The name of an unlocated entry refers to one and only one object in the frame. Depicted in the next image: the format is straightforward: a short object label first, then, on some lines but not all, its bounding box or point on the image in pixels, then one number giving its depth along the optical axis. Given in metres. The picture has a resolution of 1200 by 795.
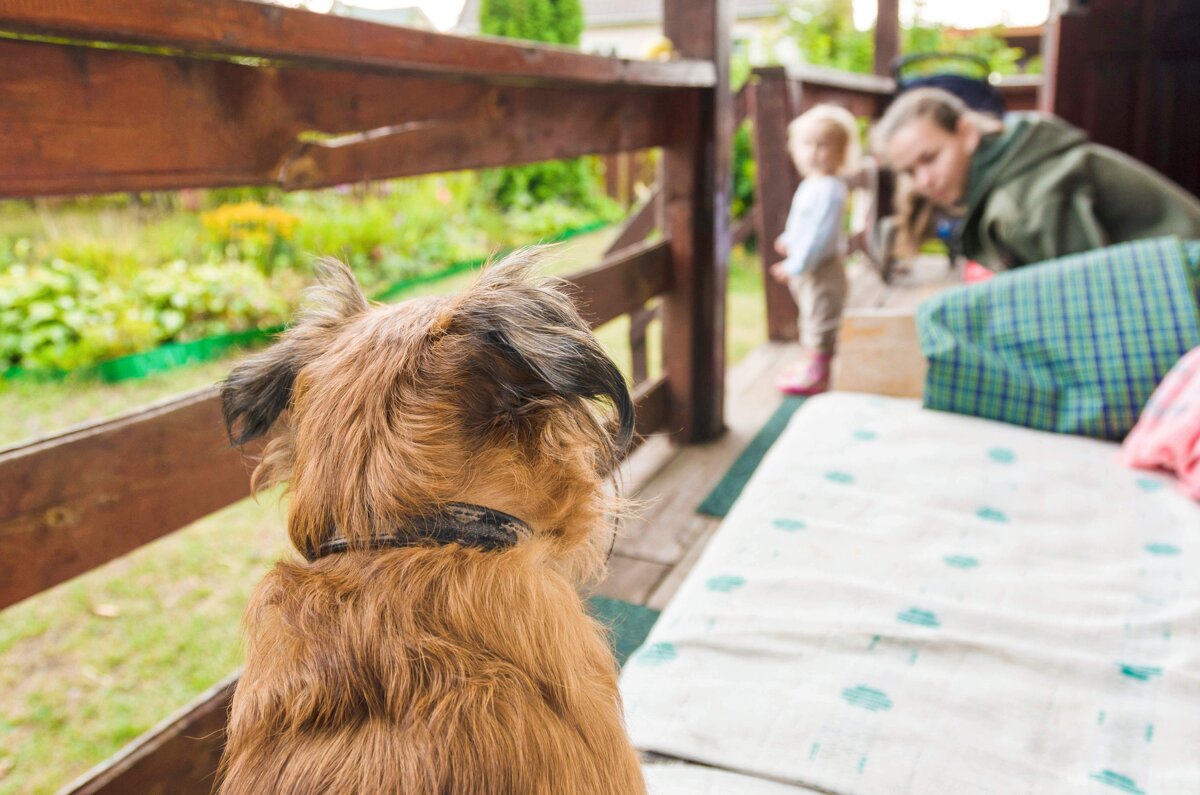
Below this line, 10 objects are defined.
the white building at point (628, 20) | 18.89
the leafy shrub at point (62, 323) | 4.66
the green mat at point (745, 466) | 2.93
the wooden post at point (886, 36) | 7.01
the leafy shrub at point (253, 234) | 6.12
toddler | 4.14
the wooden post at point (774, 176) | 4.60
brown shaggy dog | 0.82
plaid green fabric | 2.29
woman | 3.05
